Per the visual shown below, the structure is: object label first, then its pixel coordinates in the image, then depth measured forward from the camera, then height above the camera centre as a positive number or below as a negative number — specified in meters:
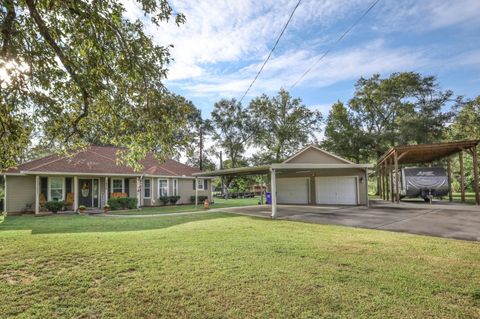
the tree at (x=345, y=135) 35.12 +4.90
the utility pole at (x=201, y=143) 40.33 +4.99
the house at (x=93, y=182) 16.83 -0.10
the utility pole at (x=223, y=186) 41.59 -1.22
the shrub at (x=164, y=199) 22.84 -1.60
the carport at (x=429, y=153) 17.31 +1.42
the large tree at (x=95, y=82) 5.56 +2.13
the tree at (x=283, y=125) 40.56 +7.44
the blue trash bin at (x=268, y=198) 22.73 -1.73
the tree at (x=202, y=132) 41.06 +6.84
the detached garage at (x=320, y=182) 20.17 -0.51
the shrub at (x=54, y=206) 16.41 -1.39
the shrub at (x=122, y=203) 18.73 -1.52
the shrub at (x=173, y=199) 23.23 -1.66
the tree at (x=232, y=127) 42.75 +7.53
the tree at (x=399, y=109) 31.67 +8.00
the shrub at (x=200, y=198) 25.35 -1.78
